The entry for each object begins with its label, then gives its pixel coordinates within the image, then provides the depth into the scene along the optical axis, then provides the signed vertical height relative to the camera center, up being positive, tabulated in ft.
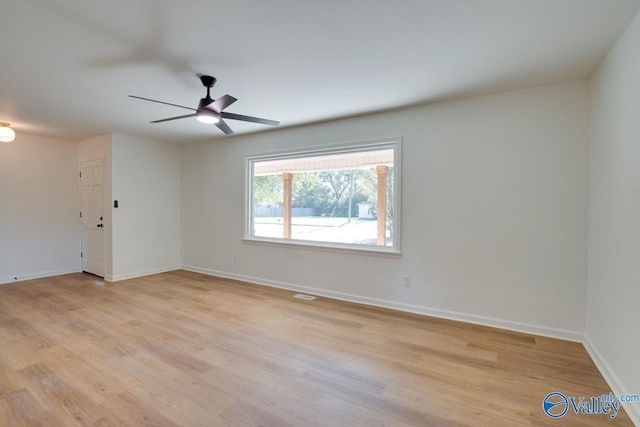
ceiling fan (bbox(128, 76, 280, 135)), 9.10 +3.13
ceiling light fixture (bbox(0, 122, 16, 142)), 13.76 +3.43
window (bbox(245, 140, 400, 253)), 13.33 +0.61
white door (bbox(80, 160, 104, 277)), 17.72 -0.43
